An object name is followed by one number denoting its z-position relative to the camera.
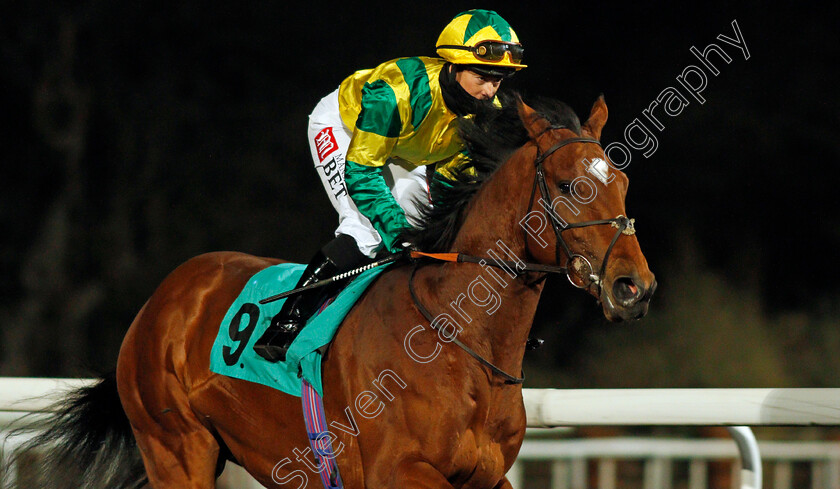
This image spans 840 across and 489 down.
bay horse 4.88
